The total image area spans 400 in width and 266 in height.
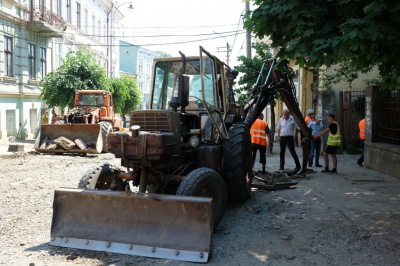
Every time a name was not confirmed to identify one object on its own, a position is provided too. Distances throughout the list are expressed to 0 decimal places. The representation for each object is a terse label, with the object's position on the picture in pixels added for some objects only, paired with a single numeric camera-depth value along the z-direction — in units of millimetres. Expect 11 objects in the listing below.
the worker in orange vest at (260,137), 10938
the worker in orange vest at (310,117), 12711
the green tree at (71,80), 20859
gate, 15914
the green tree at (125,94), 25672
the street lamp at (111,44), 37634
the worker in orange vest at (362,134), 12438
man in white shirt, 11505
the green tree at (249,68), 15688
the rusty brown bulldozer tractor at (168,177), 4812
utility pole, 18547
